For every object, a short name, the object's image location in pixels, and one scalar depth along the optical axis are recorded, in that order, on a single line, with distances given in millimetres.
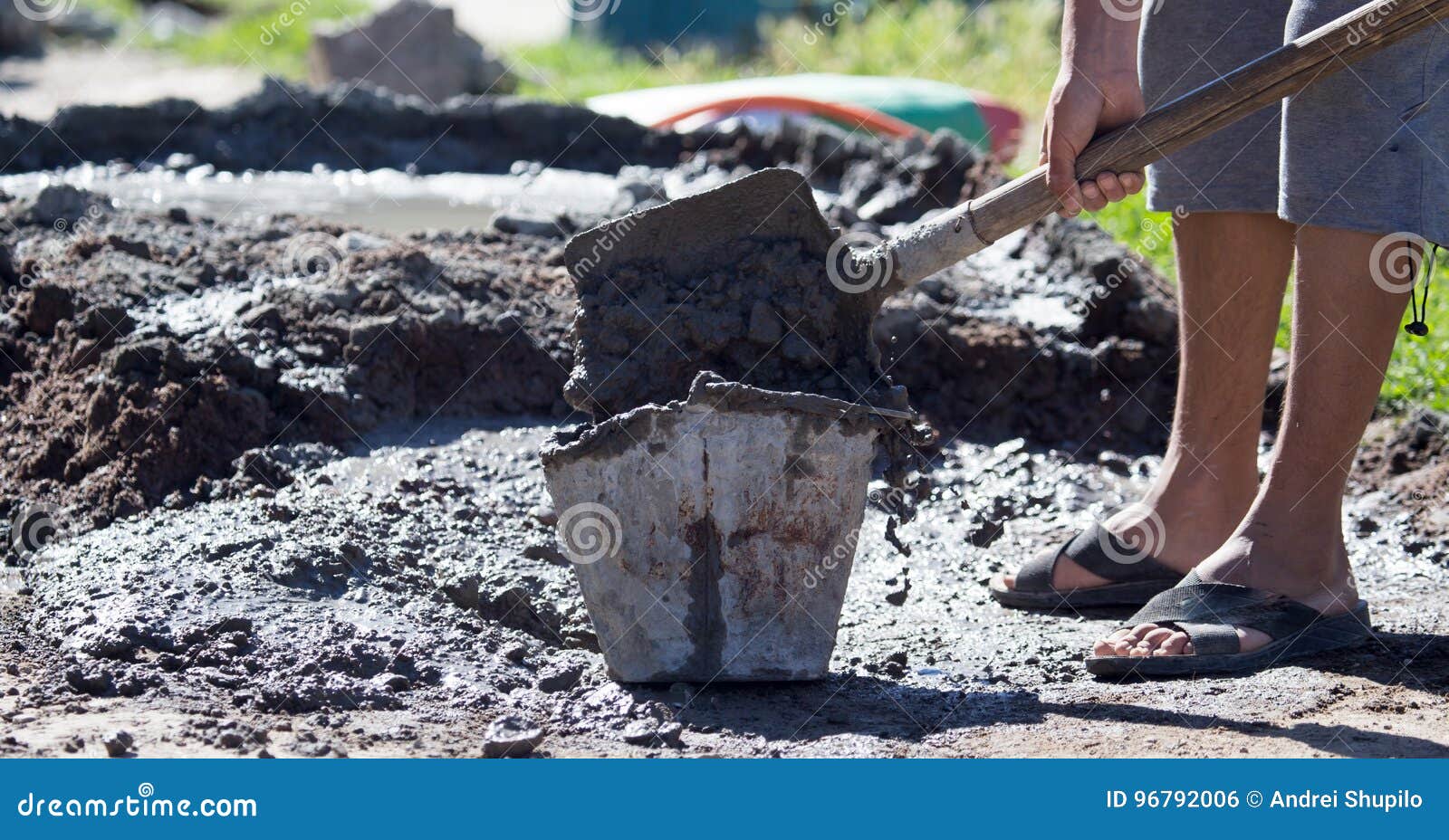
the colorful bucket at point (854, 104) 7172
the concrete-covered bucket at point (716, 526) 2293
